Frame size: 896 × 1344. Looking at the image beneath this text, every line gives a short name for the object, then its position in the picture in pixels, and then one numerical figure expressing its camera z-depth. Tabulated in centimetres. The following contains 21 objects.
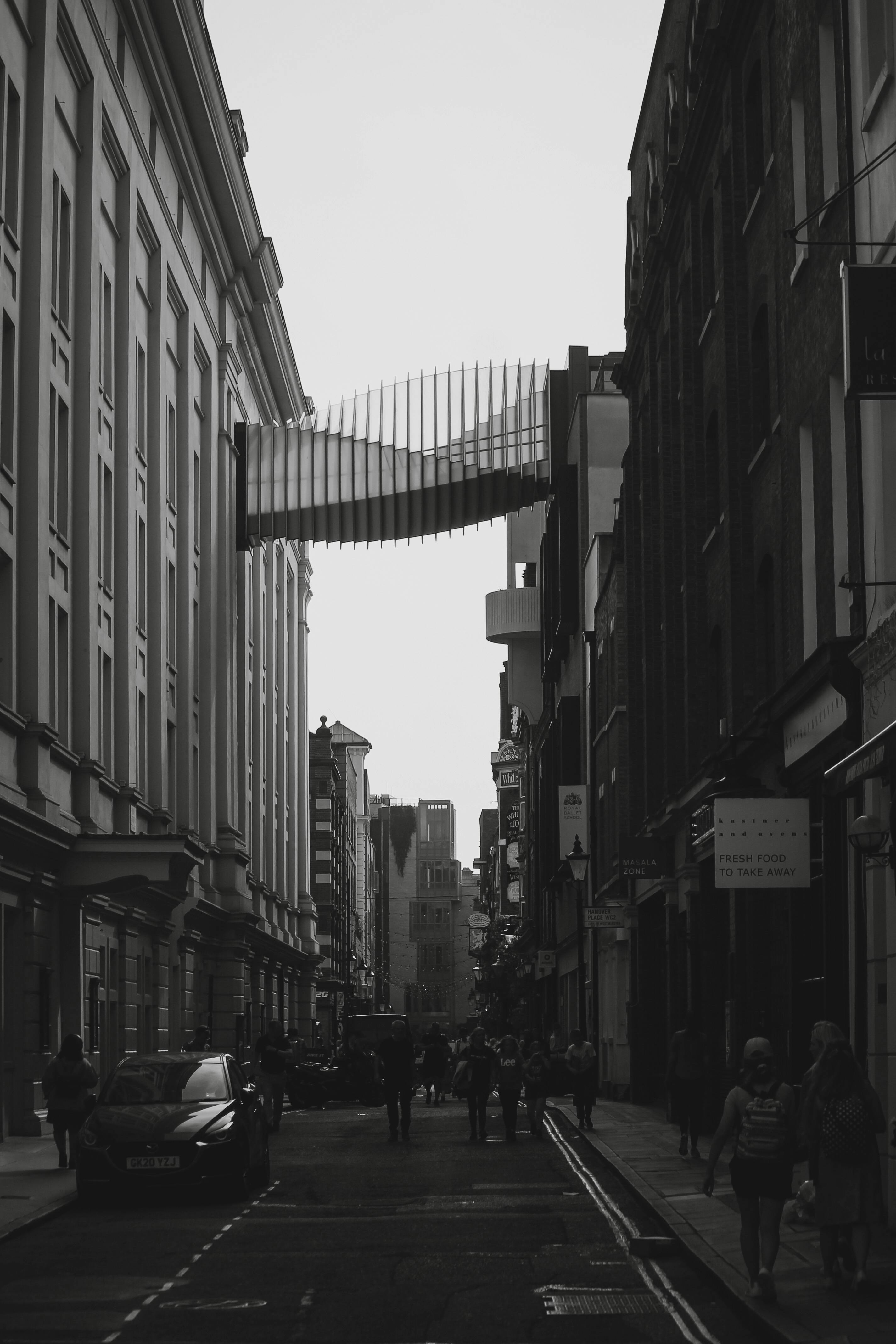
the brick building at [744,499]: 1861
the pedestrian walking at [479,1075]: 2866
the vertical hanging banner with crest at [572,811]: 5094
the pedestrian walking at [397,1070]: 2750
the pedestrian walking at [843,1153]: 1148
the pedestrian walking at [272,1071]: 2997
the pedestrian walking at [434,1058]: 4181
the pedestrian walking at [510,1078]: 2891
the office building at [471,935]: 16708
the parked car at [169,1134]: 1833
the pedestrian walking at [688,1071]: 2308
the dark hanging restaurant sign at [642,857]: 3128
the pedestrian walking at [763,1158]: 1145
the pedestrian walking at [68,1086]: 2275
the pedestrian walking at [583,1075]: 3016
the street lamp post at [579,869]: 3622
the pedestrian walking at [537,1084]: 2936
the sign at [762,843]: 1767
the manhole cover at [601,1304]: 1154
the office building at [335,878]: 12375
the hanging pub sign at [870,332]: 1289
